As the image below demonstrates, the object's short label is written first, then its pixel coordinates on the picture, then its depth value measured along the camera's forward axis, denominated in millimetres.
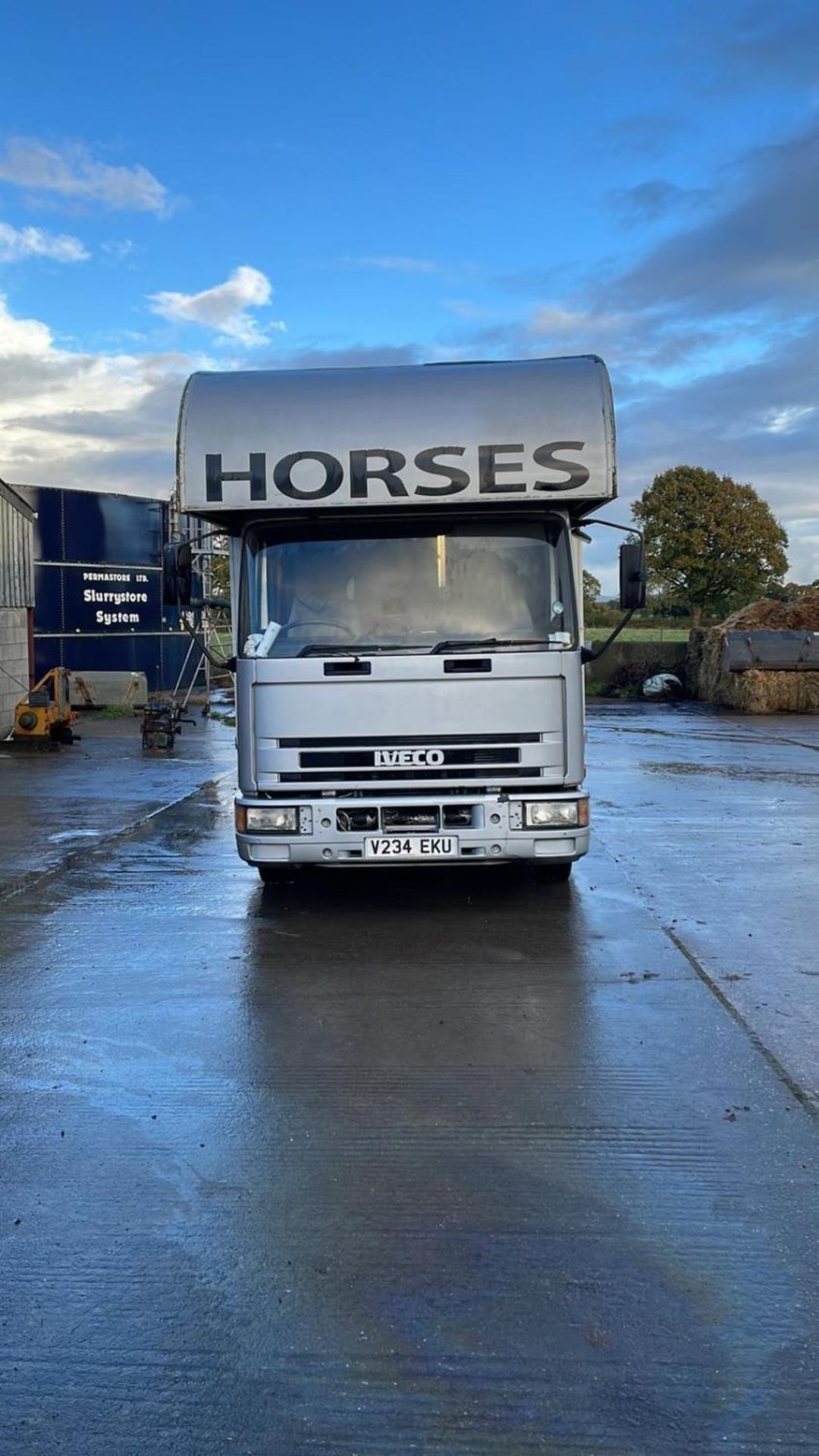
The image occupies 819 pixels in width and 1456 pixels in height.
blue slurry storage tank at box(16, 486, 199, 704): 25359
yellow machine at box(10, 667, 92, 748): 19266
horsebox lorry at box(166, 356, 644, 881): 7113
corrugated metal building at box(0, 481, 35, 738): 20188
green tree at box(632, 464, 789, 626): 40344
